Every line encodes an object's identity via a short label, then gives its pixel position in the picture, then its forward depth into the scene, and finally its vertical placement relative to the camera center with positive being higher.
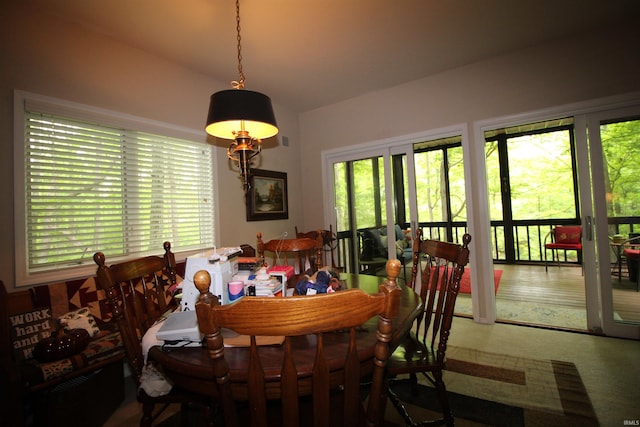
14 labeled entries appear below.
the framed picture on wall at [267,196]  3.47 +0.40
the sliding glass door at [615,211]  2.49 -0.02
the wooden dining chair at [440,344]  1.33 -0.70
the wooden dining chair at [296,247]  1.95 -0.16
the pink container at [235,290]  1.14 -0.26
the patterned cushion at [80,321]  1.78 -0.57
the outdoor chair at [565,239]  4.94 -0.51
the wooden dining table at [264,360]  0.79 -0.42
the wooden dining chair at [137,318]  1.16 -0.42
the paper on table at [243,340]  0.94 -0.40
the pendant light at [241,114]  1.49 +0.65
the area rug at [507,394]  1.61 -1.20
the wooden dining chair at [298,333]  0.63 -0.26
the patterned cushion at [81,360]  1.45 -0.72
